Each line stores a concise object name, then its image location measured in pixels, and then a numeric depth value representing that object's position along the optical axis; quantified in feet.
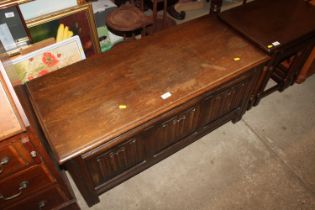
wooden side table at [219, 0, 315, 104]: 7.22
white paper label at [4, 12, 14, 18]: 5.69
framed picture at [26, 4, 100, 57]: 6.54
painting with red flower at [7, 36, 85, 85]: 6.50
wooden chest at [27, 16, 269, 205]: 5.36
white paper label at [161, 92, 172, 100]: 5.82
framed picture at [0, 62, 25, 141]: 3.85
